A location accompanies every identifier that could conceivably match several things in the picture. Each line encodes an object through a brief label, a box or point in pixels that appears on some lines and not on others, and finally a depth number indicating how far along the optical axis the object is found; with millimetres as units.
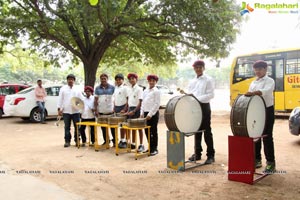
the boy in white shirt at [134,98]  6699
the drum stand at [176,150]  5125
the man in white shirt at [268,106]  4848
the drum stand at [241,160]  4379
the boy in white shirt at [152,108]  6301
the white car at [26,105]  12188
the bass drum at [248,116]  4426
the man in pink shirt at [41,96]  12266
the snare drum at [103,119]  6785
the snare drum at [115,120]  6570
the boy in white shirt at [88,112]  7551
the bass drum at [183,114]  5133
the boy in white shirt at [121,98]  7102
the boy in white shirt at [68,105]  7555
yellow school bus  12578
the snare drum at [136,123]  6039
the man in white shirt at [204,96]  5480
